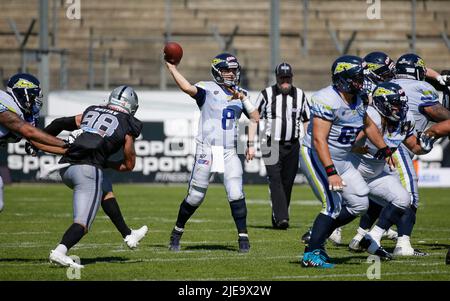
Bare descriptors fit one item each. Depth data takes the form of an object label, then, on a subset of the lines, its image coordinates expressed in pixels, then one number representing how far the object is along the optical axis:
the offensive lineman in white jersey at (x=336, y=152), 16.56
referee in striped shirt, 25.48
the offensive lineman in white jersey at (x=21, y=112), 16.42
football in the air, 19.48
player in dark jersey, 16.47
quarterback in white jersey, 19.58
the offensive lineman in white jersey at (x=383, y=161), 18.02
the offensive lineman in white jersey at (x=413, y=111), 19.50
